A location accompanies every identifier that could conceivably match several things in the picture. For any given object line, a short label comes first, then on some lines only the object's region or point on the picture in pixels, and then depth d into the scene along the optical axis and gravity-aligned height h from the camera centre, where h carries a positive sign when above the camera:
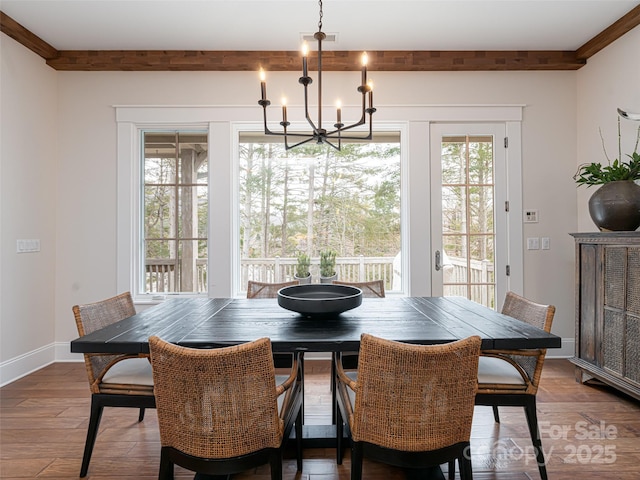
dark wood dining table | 1.48 -0.45
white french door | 3.56 +0.22
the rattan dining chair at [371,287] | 2.78 -0.43
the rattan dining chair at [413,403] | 1.22 -0.61
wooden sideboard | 2.42 -0.57
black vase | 2.59 +0.20
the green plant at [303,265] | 3.53 -0.31
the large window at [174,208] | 3.69 +0.28
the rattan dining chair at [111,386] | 1.72 -0.74
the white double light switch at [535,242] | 3.54 -0.09
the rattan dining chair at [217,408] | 1.20 -0.62
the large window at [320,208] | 4.25 +0.32
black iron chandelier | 1.76 +0.74
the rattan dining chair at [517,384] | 1.69 -0.73
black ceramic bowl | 1.75 -0.36
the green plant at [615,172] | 2.66 +0.46
